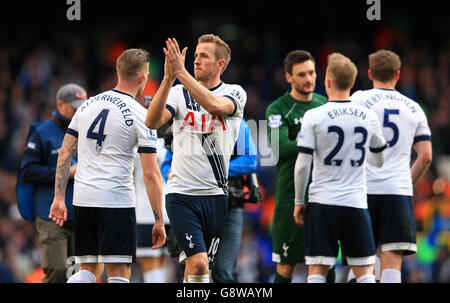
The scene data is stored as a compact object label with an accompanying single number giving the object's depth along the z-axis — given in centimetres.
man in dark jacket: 1507
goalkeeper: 1470
